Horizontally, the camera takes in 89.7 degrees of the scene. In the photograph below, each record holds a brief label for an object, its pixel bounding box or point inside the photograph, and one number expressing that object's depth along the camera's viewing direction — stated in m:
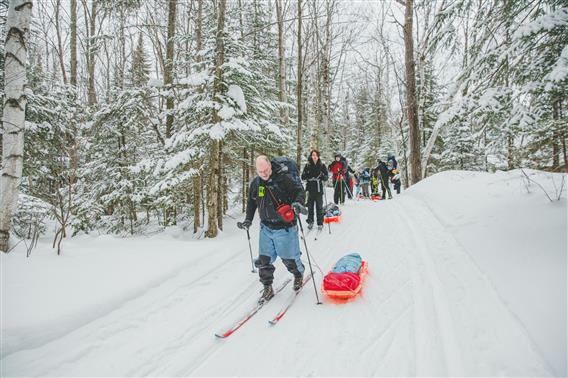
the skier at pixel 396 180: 16.83
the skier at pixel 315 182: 8.30
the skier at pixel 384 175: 14.51
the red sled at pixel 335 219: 9.04
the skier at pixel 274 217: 4.25
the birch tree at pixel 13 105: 4.93
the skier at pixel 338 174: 11.25
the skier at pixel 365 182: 16.88
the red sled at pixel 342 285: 3.99
